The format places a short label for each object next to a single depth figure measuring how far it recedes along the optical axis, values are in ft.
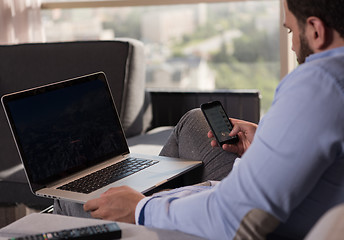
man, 3.24
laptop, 5.24
